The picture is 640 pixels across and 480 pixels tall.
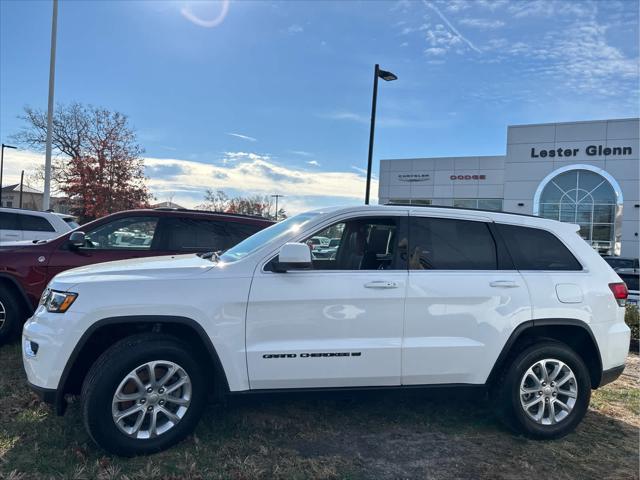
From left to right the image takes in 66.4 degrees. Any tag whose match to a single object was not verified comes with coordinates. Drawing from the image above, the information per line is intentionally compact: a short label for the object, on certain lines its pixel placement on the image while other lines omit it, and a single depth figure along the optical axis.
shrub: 7.13
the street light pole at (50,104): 15.84
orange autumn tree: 28.86
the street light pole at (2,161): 44.50
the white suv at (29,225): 10.66
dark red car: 5.72
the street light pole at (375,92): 12.95
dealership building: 25.09
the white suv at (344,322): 3.34
